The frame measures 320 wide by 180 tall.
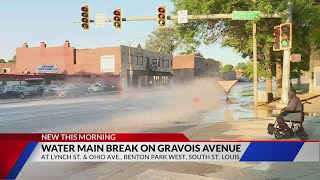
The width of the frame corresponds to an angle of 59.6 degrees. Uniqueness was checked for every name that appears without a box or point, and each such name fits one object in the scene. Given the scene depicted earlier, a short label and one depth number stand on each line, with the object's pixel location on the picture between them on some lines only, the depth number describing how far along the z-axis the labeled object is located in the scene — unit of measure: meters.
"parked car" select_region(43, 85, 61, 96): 31.16
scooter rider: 7.09
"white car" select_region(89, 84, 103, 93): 37.06
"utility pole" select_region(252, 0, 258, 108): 15.32
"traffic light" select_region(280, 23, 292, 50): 13.69
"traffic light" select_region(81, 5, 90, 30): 13.20
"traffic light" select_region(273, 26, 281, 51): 14.25
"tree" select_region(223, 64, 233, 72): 117.89
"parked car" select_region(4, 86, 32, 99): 28.99
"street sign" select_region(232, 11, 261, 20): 13.87
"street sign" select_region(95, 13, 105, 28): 14.72
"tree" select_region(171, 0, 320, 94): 14.04
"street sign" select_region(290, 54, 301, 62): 14.33
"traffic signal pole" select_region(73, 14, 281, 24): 14.41
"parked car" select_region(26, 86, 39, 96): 30.04
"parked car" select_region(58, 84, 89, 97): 30.42
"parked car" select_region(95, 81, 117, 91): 39.43
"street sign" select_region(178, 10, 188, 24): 14.70
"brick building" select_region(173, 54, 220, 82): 68.78
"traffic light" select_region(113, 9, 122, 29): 14.99
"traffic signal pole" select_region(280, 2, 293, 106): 14.62
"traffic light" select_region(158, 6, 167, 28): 14.73
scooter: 7.01
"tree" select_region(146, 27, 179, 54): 49.20
